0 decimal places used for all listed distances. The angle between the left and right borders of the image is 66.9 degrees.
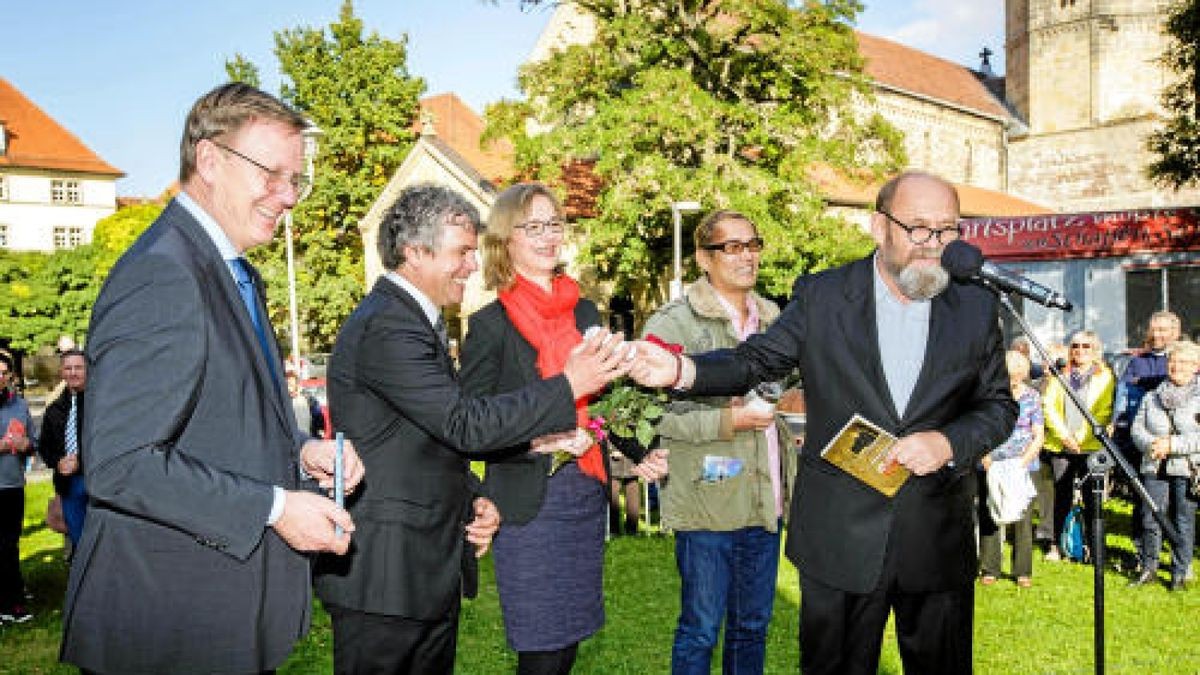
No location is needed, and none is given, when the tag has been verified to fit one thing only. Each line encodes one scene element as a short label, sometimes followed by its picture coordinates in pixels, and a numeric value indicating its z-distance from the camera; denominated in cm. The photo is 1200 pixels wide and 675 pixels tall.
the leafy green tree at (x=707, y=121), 2428
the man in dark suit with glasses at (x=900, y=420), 325
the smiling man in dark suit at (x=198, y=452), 195
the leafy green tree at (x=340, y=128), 3944
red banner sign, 1831
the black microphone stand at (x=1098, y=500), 326
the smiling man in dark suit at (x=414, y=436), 277
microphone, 312
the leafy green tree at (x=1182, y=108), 2114
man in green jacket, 412
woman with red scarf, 343
